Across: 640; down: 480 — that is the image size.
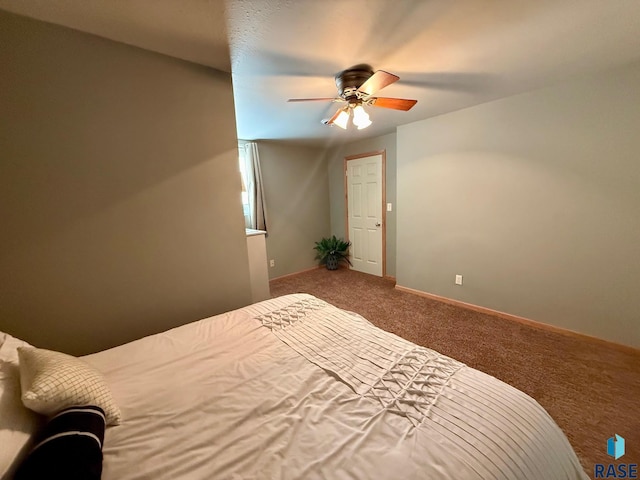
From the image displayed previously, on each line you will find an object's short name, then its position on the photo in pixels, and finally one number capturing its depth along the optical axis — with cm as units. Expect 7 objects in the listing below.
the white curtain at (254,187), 394
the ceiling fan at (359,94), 182
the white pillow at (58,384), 79
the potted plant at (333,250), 472
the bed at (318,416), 75
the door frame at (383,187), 397
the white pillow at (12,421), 66
